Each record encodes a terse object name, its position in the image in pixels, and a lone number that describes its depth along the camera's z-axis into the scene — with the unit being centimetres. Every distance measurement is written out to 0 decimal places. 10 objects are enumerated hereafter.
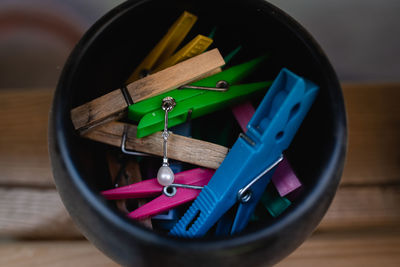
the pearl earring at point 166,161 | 43
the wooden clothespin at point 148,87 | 44
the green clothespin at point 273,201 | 44
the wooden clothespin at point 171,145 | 45
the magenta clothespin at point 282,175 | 43
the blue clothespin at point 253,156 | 39
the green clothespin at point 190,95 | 45
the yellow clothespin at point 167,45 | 48
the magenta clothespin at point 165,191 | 43
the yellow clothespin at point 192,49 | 47
